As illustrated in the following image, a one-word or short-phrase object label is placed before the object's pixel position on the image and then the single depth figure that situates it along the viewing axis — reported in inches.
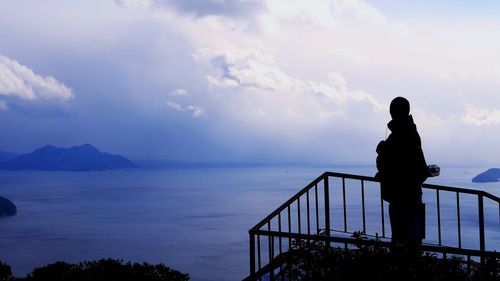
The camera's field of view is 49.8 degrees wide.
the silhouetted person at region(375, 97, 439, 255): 250.4
